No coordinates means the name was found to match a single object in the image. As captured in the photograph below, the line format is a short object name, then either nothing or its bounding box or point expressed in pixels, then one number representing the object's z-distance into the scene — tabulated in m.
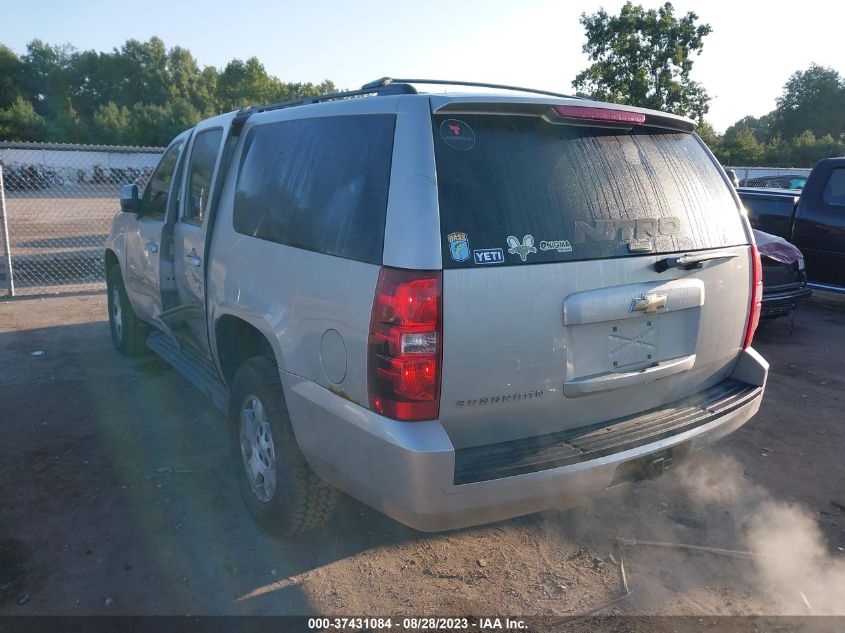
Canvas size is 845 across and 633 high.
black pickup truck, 8.89
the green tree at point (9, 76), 69.00
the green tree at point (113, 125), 60.88
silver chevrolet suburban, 2.56
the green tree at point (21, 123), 58.16
